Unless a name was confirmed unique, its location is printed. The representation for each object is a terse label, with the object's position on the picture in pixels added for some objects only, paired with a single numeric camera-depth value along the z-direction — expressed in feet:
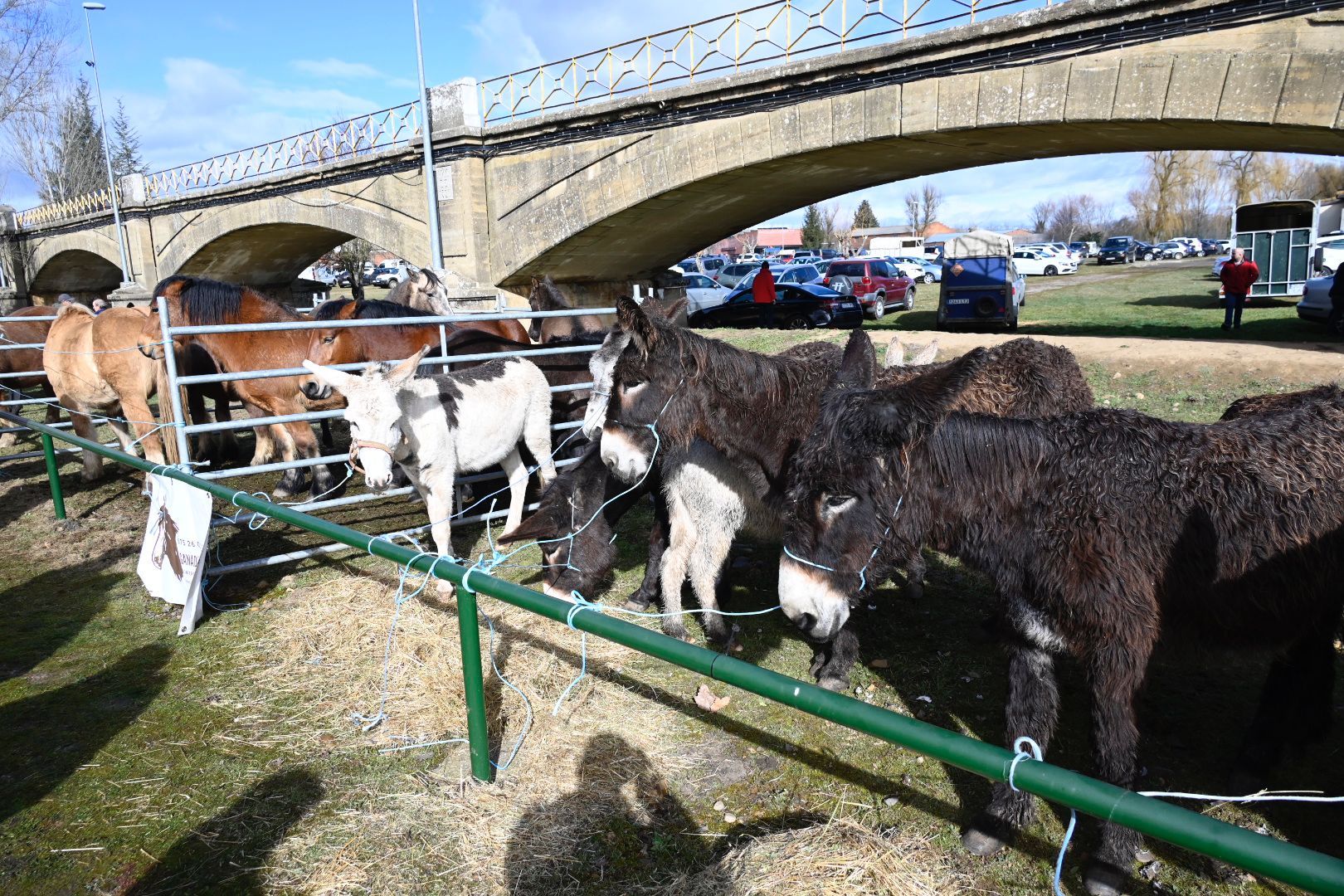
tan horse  24.13
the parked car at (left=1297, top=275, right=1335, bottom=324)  55.72
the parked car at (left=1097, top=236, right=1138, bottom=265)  183.42
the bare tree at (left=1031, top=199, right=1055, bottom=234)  373.83
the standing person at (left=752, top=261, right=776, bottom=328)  66.33
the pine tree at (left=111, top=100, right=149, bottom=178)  190.70
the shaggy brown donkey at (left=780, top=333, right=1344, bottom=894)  8.61
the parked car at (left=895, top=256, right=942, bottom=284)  138.72
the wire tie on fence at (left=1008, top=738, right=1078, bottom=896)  4.95
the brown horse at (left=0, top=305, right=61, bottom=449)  33.77
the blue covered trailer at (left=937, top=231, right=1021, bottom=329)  64.39
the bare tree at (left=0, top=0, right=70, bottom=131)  77.04
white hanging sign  14.49
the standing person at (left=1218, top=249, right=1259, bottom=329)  55.93
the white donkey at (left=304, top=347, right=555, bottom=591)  14.65
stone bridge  32.73
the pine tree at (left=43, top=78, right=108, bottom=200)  144.15
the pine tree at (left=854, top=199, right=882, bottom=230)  342.64
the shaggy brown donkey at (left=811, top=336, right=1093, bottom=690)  13.44
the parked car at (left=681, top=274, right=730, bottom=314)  80.74
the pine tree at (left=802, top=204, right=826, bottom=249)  249.14
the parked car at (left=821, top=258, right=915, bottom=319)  83.30
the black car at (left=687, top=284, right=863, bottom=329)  68.05
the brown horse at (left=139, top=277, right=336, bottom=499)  23.88
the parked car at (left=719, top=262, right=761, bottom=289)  103.16
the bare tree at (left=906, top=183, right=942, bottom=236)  305.94
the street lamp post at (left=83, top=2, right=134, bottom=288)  88.38
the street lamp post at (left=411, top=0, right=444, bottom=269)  58.70
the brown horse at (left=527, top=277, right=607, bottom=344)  32.19
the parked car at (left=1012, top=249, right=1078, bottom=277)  145.28
